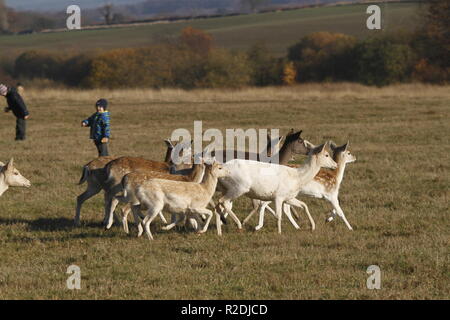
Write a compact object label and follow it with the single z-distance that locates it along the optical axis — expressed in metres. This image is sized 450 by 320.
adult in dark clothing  25.14
